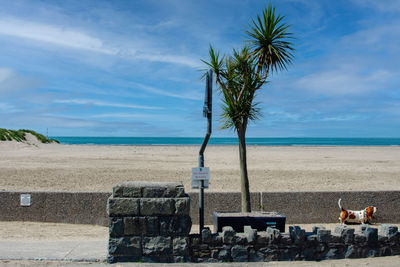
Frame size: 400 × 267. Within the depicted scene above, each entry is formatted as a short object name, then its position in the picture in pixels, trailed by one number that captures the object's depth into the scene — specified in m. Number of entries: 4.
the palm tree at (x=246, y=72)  7.06
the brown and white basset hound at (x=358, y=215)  8.07
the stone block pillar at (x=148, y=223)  5.18
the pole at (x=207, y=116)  5.76
